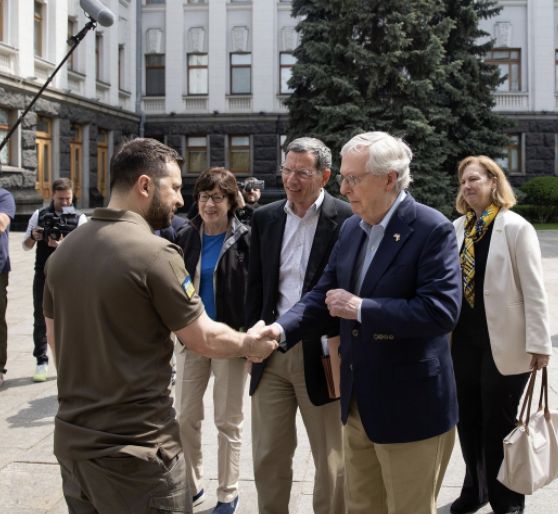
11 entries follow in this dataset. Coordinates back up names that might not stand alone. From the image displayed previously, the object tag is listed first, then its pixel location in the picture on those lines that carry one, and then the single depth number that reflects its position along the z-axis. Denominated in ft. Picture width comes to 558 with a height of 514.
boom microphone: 21.99
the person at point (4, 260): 20.51
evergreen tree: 60.13
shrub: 78.89
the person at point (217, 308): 13.55
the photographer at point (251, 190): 26.61
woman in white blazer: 12.08
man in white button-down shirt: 11.75
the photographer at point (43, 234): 20.88
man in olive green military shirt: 7.42
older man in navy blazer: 8.77
